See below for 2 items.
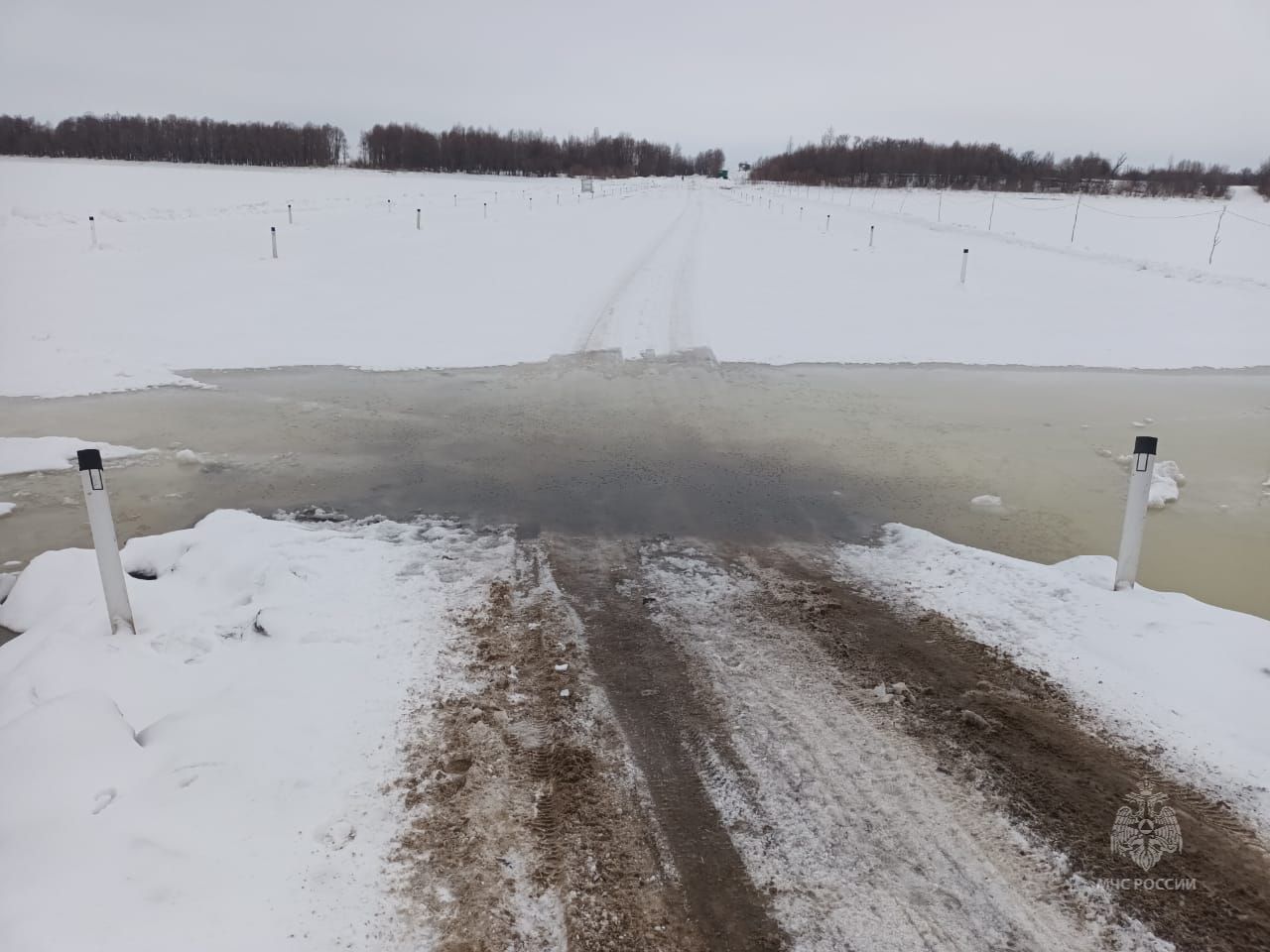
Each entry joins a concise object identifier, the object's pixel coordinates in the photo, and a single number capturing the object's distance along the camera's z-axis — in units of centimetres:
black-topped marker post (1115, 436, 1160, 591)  507
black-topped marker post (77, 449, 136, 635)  426
